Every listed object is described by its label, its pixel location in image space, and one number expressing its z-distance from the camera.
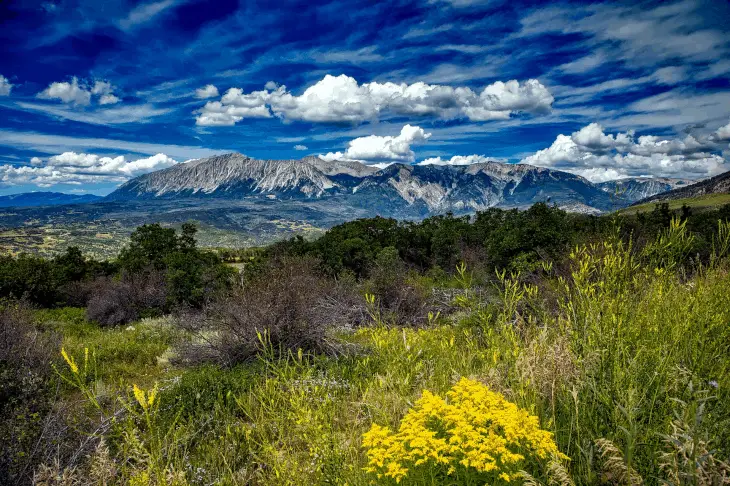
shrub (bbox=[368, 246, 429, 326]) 13.75
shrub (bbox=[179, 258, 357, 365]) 8.04
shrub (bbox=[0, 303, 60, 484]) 3.83
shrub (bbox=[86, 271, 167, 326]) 19.06
